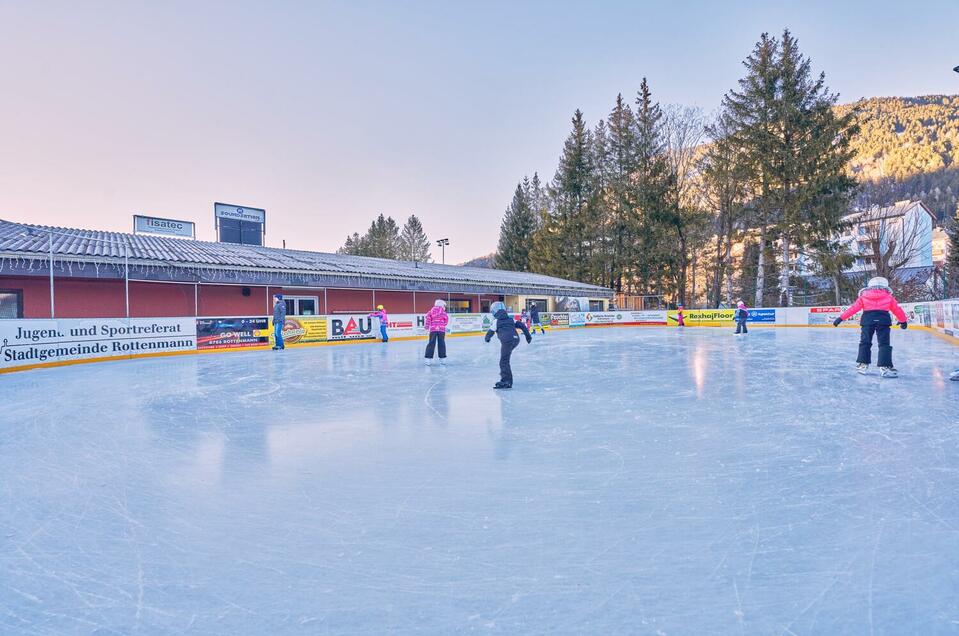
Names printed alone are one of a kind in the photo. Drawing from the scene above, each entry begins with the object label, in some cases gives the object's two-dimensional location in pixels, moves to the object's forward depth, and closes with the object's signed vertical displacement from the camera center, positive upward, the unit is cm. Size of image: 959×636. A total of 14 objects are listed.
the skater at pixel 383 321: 1743 -43
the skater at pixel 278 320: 1509 -26
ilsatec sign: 2065 +399
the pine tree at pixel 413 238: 6344 +959
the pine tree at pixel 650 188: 3641 +900
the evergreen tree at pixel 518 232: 4994 +804
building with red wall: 1307 +116
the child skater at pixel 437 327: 1069 -41
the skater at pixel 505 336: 704 -43
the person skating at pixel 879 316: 732 -25
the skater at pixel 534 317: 2389 -50
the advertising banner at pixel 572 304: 3122 +18
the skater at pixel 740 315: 1958 -48
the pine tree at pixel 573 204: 4169 +913
